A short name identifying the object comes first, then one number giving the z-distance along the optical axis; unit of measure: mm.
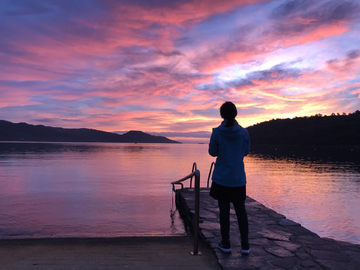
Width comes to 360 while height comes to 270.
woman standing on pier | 3602
